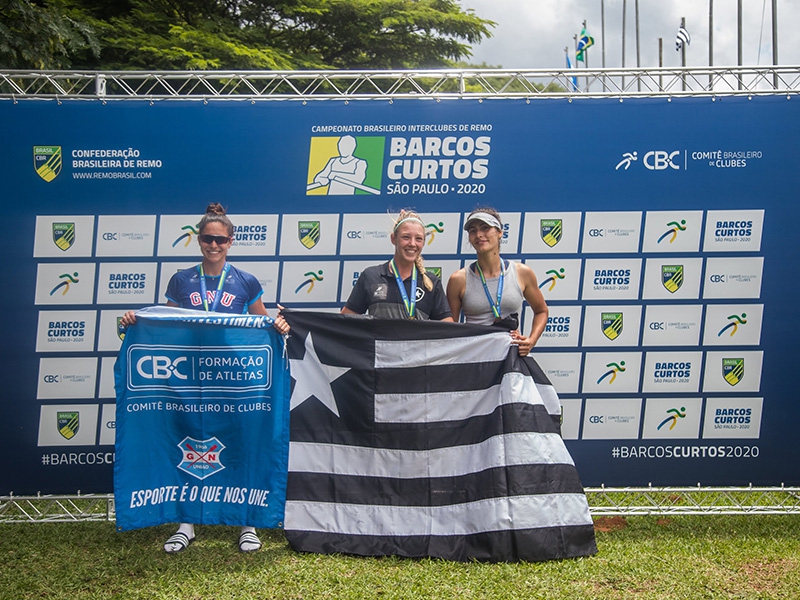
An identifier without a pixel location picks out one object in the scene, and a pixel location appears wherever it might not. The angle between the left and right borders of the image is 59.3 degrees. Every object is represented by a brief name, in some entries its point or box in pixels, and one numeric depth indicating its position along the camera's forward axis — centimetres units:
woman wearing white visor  409
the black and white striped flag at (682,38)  2907
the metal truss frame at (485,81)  461
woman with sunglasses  401
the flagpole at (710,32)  2831
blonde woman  411
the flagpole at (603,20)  3529
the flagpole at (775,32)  2341
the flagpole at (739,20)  2597
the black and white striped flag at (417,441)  386
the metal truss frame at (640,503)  459
